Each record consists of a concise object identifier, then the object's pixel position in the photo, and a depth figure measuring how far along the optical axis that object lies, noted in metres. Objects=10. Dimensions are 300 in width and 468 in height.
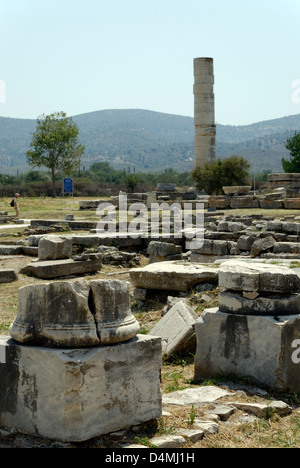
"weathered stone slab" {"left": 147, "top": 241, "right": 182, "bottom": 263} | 13.03
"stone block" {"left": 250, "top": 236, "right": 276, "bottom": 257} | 12.79
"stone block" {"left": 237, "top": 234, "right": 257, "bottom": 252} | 13.58
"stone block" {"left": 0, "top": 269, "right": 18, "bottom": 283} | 12.04
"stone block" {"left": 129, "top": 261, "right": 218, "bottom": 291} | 9.69
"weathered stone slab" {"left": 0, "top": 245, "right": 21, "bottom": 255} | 15.44
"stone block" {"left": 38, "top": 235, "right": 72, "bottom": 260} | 13.73
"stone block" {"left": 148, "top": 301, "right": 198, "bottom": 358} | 7.16
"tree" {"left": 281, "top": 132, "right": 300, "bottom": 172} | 44.49
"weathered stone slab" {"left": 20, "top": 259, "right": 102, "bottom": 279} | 12.66
